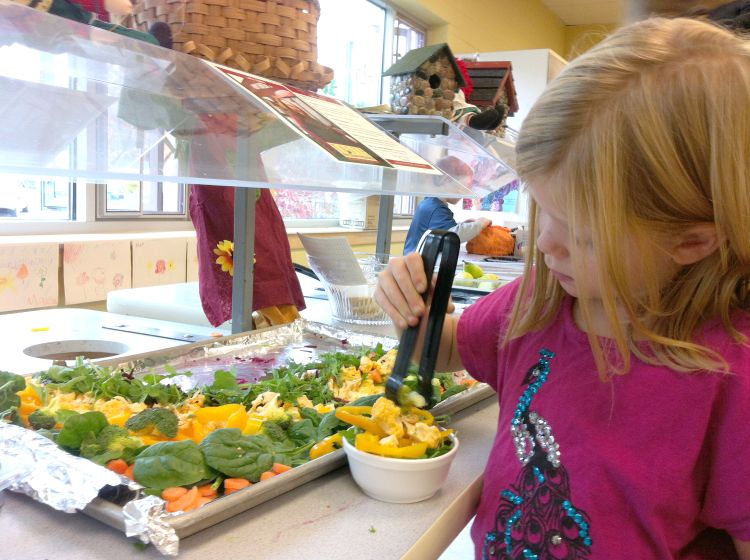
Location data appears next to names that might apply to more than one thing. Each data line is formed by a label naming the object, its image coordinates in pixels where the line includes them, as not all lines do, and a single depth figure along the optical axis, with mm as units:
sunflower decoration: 1654
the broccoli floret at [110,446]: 721
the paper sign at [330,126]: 957
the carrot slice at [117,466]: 709
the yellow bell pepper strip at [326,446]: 815
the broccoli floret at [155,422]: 788
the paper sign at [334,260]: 1625
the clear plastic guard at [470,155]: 1779
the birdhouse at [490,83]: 2348
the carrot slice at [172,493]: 669
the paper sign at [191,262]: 3057
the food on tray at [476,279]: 2393
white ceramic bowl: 734
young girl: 672
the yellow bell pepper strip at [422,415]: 815
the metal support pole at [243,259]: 1372
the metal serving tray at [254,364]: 639
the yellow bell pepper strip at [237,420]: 869
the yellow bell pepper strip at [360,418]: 786
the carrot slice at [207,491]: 695
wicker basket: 1058
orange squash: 3699
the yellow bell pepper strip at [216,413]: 890
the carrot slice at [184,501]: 658
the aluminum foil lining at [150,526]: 594
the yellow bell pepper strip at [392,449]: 747
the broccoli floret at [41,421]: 807
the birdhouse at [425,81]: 1787
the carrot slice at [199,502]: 662
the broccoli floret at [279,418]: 891
